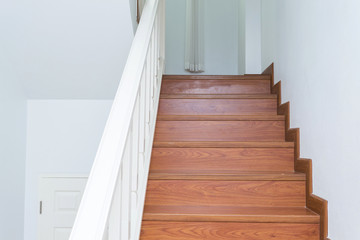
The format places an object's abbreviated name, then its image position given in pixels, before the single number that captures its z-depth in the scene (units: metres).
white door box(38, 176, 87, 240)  2.75
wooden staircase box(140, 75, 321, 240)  1.49
